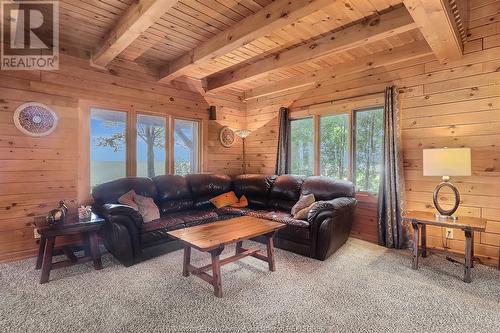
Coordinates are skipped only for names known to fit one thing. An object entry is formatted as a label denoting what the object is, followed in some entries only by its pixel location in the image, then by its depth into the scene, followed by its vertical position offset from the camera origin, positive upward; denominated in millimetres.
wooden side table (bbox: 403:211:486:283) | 2602 -626
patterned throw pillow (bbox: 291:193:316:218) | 3700 -540
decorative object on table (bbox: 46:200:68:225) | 2693 -523
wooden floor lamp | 5168 +633
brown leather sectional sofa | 3023 -601
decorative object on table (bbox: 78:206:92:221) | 2992 -554
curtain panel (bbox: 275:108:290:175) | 4980 +394
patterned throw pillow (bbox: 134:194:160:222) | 3406 -565
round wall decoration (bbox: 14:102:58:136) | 3209 +591
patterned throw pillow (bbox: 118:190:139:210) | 3369 -436
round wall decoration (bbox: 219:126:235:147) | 5321 +586
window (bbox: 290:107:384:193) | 4004 +309
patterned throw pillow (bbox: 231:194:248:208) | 4453 -649
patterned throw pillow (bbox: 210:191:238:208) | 4344 -581
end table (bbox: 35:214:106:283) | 2609 -780
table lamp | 2744 -11
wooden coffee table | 2377 -689
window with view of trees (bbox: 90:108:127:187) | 3844 +310
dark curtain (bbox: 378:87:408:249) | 3545 -202
